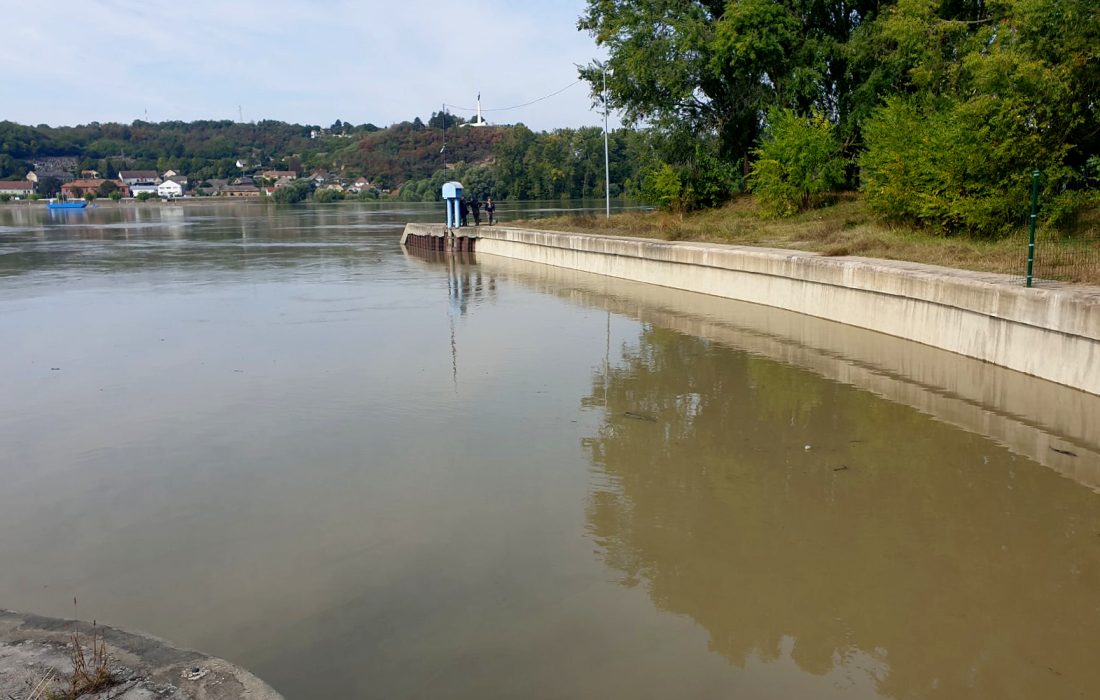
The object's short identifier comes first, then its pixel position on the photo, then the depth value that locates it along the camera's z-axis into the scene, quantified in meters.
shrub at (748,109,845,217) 24.78
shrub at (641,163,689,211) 30.33
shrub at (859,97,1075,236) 15.77
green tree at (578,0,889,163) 26.62
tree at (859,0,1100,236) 15.10
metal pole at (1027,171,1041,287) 10.86
